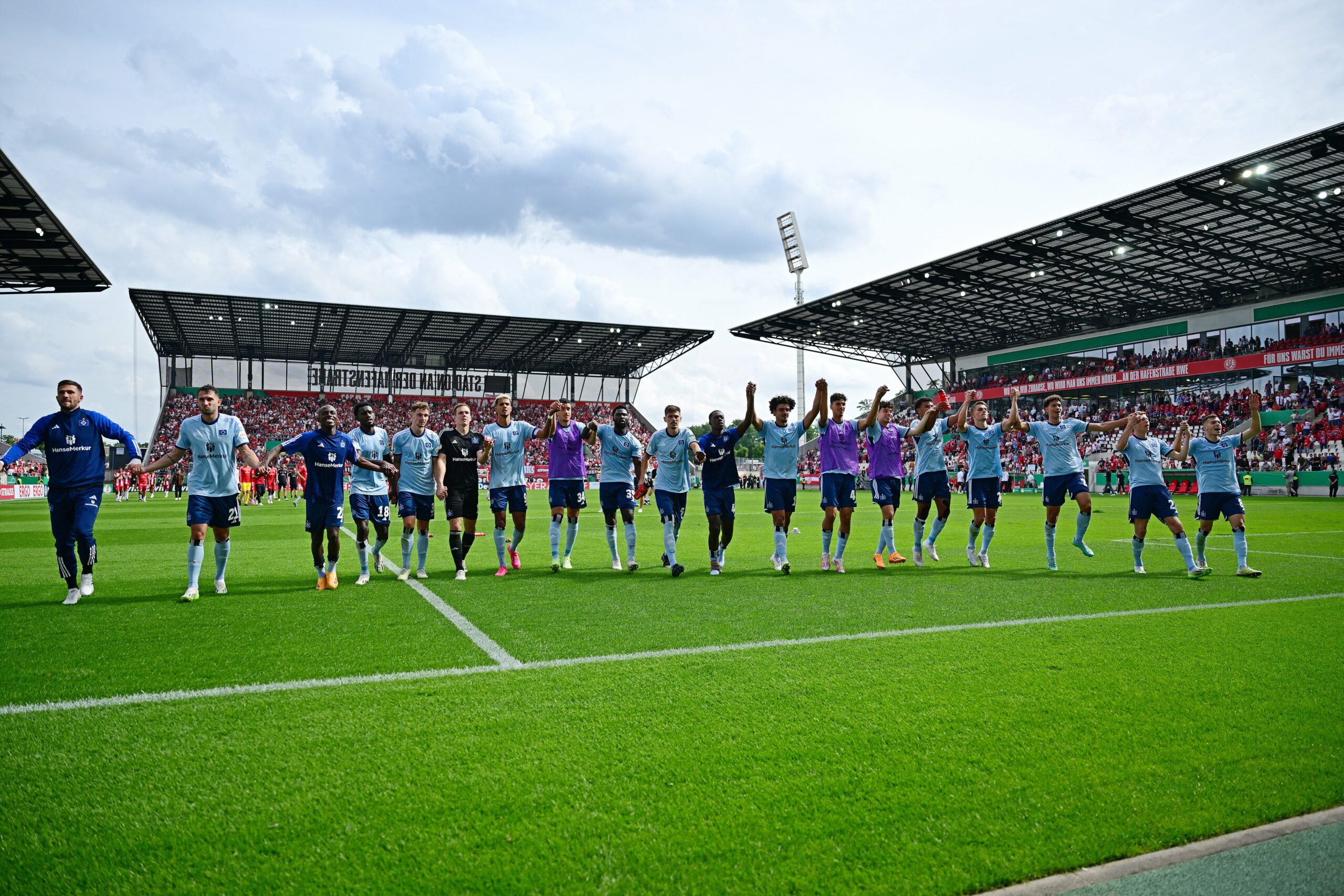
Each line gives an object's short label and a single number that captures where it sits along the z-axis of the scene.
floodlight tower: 55.00
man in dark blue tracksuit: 7.65
